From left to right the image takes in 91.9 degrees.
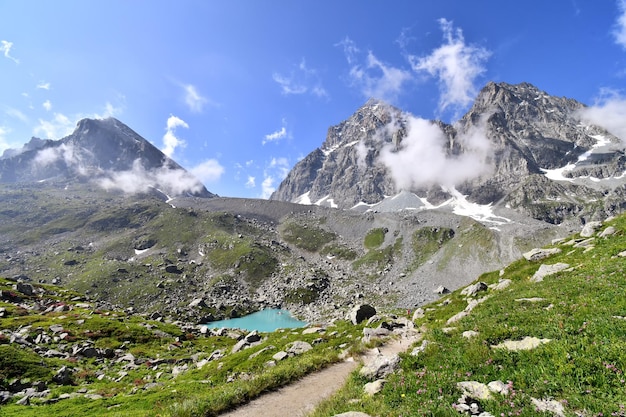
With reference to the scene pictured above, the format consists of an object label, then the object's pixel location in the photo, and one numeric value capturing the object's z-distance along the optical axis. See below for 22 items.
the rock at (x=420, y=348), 15.48
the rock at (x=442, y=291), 141.62
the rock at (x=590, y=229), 34.59
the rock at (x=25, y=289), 82.94
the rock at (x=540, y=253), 33.93
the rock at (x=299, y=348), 29.55
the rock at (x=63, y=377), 32.75
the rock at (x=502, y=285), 29.83
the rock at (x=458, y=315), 23.90
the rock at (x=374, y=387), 13.17
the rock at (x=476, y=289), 33.69
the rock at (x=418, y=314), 34.19
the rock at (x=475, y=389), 9.92
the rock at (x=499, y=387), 9.69
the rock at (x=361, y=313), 44.66
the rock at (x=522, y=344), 12.30
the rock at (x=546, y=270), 25.98
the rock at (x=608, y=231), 29.70
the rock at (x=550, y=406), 8.01
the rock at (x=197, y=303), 169.50
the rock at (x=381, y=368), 14.98
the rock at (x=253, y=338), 45.53
